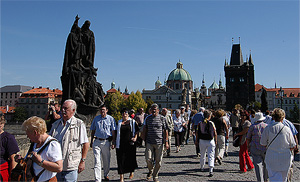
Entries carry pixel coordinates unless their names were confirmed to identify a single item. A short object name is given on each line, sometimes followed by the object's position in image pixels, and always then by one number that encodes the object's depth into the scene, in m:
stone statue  12.76
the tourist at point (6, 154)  4.29
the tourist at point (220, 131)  9.58
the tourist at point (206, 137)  8.40
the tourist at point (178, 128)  12.71
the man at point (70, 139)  4.38
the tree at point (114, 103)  75.54
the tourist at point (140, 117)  12.27
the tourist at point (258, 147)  6.86
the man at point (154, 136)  7.50
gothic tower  102.88
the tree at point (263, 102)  29.12
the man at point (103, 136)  7.36
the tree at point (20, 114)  95.12
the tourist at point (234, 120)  14.08
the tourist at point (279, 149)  5.47
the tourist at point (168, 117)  10.85
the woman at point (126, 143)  7.47
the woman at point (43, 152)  3.50
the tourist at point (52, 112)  7.10
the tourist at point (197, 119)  11.28
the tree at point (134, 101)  78.44
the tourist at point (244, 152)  8.29
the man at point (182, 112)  13.88
